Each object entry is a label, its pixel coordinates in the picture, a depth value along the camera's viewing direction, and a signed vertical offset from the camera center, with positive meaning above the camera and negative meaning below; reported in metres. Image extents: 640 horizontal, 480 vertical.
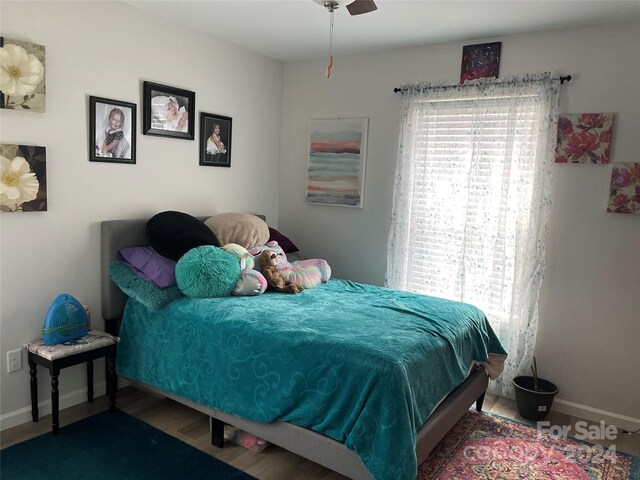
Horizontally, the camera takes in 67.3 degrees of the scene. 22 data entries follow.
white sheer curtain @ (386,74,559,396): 3.28 -0.03
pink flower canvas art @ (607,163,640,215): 2.99 +0.08
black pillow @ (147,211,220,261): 3.07 -0.34
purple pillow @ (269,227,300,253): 3.91 -0.45
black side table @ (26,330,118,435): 2.60 -1.00
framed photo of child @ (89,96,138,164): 2.97 +0.30
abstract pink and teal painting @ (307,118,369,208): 4.05 +0.24
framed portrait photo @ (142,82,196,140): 3.28 +0.50
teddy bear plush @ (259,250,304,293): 3.22 -0.60
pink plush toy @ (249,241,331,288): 3.37 -0.59
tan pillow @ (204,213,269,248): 3.50 -0.33
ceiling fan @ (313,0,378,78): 2.17 +0.88
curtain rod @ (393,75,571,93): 3.14 +0.79
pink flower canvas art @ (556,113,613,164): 3.06 +0.40
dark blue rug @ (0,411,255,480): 2.35 -1.44
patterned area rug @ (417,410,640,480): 2.55 -1.46
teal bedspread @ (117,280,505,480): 2.04 -0.85
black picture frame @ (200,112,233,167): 3.73 +0.34
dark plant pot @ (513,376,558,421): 3.12 -1.32
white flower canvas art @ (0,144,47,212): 2.54 -0.02
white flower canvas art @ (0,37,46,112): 2.47 +0.52
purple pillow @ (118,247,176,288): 2.94 -0.52
